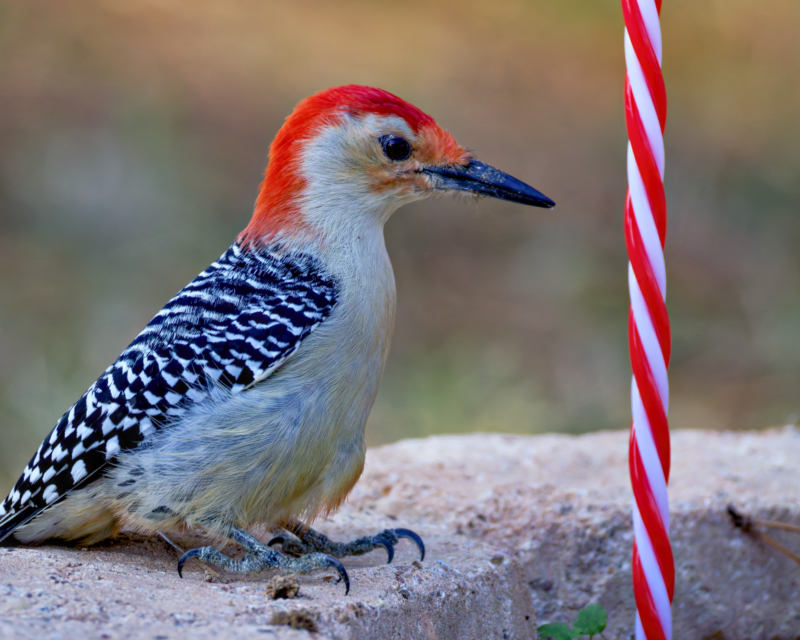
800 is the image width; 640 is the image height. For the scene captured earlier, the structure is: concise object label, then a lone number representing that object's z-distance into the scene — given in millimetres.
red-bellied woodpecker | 4668
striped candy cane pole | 3955
